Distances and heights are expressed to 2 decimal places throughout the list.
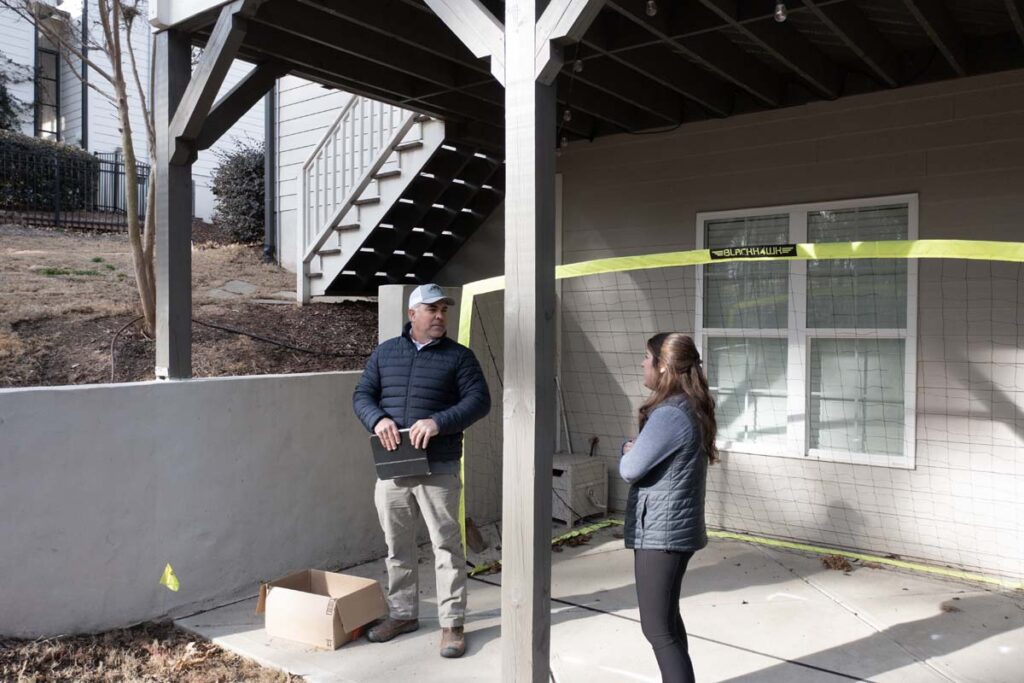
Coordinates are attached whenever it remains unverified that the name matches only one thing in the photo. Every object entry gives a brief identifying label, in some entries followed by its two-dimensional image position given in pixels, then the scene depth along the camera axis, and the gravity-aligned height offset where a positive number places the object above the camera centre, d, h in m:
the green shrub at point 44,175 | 11.48 +2.25
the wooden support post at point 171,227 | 4.56 +0.57
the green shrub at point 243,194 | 10.53 +1.75
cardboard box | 3.74 -1.33
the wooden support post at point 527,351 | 2.94 -0.08
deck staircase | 6.33 +1.07
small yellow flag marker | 4.11 -1.28
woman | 2.74 -0.56
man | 3.74 -0.44
